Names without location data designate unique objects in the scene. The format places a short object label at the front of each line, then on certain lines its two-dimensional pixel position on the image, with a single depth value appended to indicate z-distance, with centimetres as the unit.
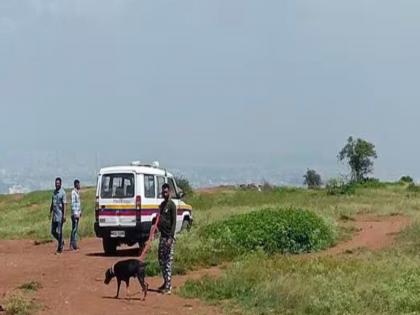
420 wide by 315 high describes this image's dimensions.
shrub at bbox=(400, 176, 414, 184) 6512
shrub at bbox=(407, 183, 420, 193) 5166
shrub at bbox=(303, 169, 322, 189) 7569
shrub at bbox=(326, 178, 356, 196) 4709
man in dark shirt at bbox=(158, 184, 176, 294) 1373
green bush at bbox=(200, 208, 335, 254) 2023
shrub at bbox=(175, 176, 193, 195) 4762
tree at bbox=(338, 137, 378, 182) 6631
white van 1950
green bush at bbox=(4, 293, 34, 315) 1141
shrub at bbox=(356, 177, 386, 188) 5392
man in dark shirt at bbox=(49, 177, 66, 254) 2009
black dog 1308
